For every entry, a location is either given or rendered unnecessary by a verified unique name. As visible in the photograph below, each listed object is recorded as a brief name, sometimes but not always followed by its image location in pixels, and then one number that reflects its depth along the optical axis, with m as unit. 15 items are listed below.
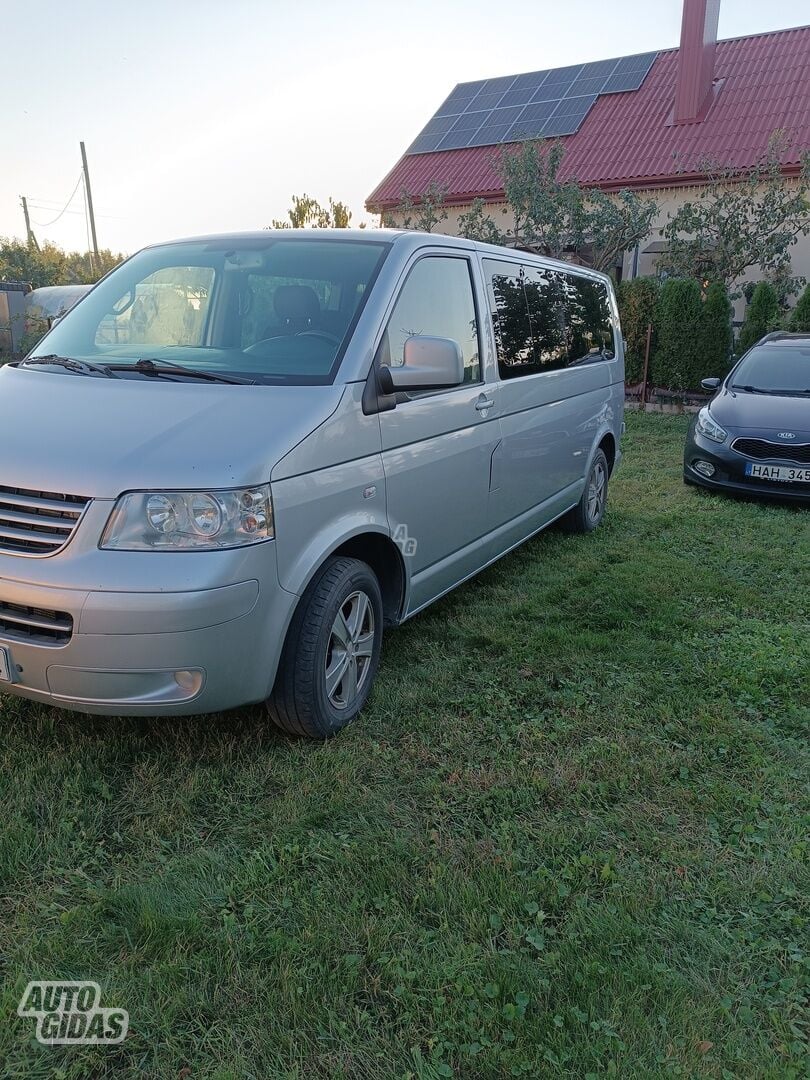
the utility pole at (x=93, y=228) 33.56
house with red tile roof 16.27
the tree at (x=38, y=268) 34.41
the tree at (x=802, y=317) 12.39
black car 7.20
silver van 2.57
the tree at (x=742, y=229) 13.30
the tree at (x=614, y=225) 14.11
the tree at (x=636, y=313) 13.45
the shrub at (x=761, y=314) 12.78
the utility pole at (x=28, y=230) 39.33
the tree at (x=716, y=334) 12.86
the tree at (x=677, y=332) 13.00
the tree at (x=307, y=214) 21.08
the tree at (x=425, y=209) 17.31
